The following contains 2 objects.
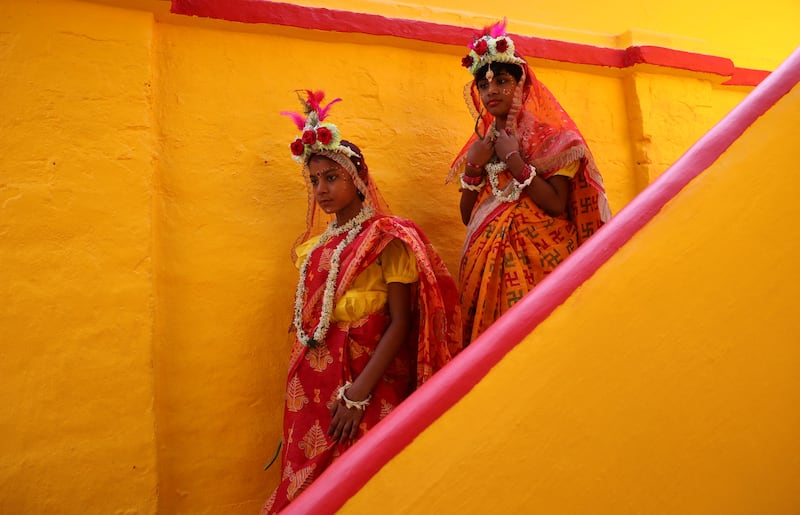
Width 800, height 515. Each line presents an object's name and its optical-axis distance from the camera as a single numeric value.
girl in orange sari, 2.91
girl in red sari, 2.59
